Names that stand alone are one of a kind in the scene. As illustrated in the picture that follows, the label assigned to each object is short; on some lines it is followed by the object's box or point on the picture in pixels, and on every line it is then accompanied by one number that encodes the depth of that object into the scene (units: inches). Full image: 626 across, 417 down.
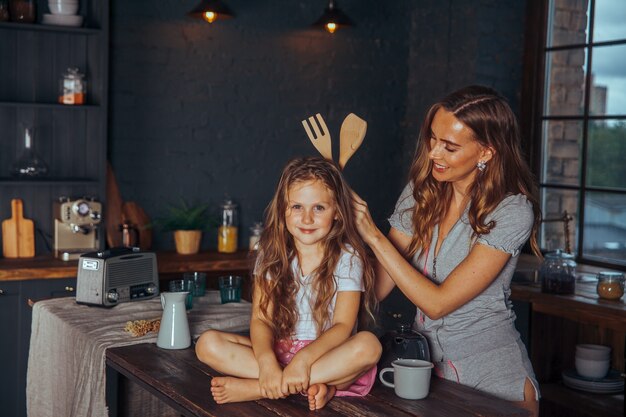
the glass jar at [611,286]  148.6
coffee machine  172.7
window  179.8
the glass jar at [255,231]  195.0
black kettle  83.5
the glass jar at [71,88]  173.0
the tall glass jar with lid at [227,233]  194.9
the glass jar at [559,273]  155.6
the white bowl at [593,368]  160.4
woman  85.0
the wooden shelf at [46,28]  167.3
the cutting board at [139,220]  187.5
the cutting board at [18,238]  171.6
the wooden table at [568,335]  146.4
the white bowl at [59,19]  171.5
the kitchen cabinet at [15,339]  159.3
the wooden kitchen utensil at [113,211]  184.1
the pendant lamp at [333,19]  201.6
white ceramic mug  78.2
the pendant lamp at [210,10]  185.0
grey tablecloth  101.1
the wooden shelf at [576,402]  151.5
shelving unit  174.9
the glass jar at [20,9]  169.0
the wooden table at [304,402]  76.3
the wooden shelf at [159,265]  159.6
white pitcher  97.6
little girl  82.6
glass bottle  174.4
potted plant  189.2
